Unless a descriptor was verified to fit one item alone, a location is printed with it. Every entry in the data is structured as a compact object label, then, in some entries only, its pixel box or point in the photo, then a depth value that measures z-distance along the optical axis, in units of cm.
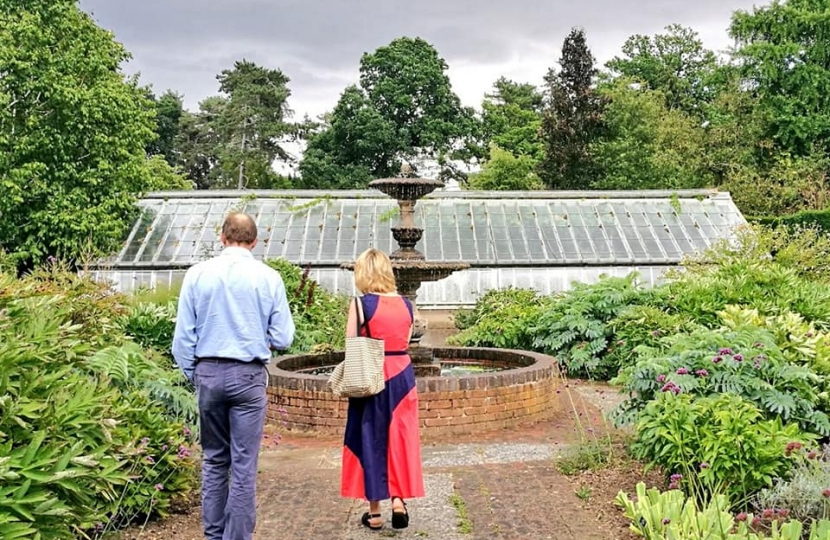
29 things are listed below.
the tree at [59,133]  1769
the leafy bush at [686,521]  367
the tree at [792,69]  3272
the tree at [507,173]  3173
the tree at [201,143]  5244
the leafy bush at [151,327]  1085
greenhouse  1969
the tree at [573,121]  3244
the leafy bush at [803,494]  421
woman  462
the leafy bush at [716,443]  455
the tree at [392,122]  3756
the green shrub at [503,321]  1327
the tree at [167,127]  5134
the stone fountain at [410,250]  923
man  387
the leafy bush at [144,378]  516
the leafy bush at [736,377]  515
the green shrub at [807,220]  2141
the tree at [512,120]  3778
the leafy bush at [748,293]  977
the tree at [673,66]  4266
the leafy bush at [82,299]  521
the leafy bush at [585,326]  1178
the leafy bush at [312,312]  1220
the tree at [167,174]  3256
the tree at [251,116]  4803
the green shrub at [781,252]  1464
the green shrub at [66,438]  355
